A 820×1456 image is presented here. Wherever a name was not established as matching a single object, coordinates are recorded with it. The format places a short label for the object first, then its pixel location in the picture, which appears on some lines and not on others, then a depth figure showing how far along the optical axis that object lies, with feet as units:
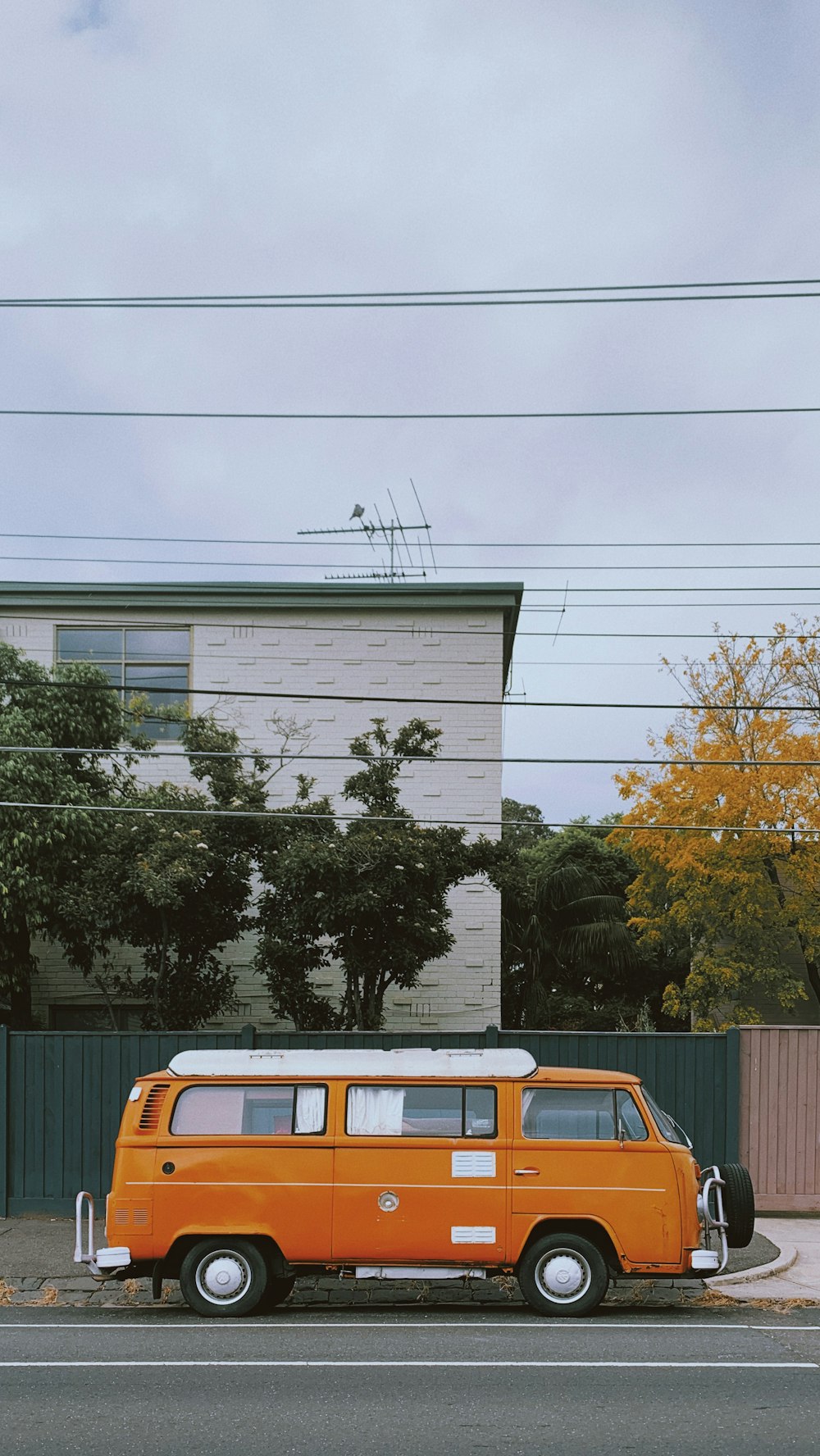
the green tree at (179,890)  63.62
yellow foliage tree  79.82
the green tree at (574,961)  99.30
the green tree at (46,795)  61.98
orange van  33.73
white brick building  80.02
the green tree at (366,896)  62.59
